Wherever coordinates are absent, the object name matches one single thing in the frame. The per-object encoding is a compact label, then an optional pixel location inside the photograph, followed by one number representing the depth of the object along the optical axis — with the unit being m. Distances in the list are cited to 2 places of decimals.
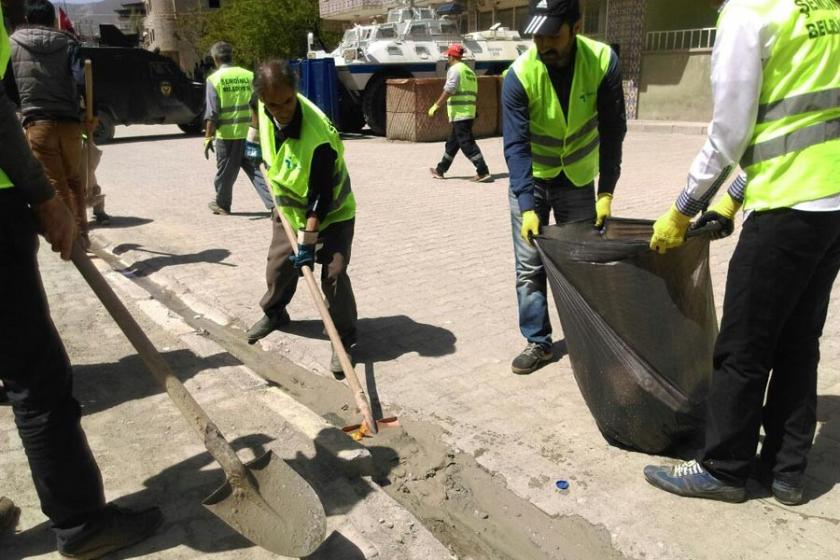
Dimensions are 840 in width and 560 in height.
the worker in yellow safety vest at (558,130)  3.06
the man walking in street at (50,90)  4.63
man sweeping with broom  3.28
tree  27.47
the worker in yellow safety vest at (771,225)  1.99
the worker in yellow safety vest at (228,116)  7.02
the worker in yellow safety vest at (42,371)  1.97
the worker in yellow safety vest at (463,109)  9.05
